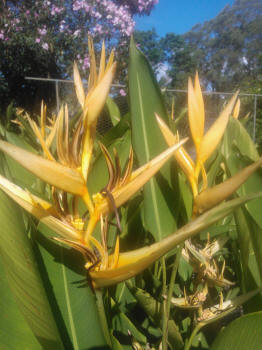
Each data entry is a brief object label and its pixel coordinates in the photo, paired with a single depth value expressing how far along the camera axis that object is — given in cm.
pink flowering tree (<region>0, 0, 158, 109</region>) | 875
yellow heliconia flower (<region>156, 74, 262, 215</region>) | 43
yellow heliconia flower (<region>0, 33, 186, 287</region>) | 38
